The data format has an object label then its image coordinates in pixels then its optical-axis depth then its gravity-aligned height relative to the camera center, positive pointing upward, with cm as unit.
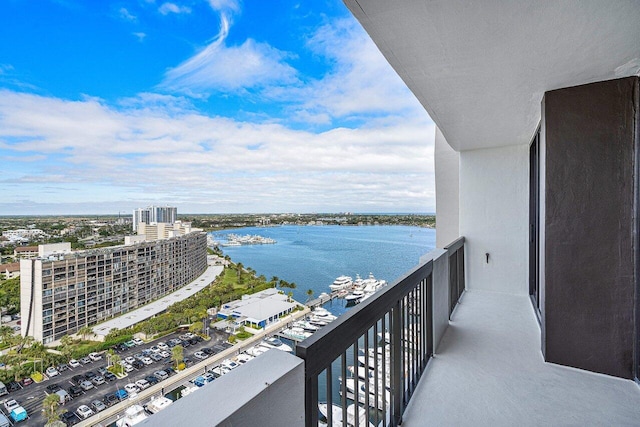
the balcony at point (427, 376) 88 -119
